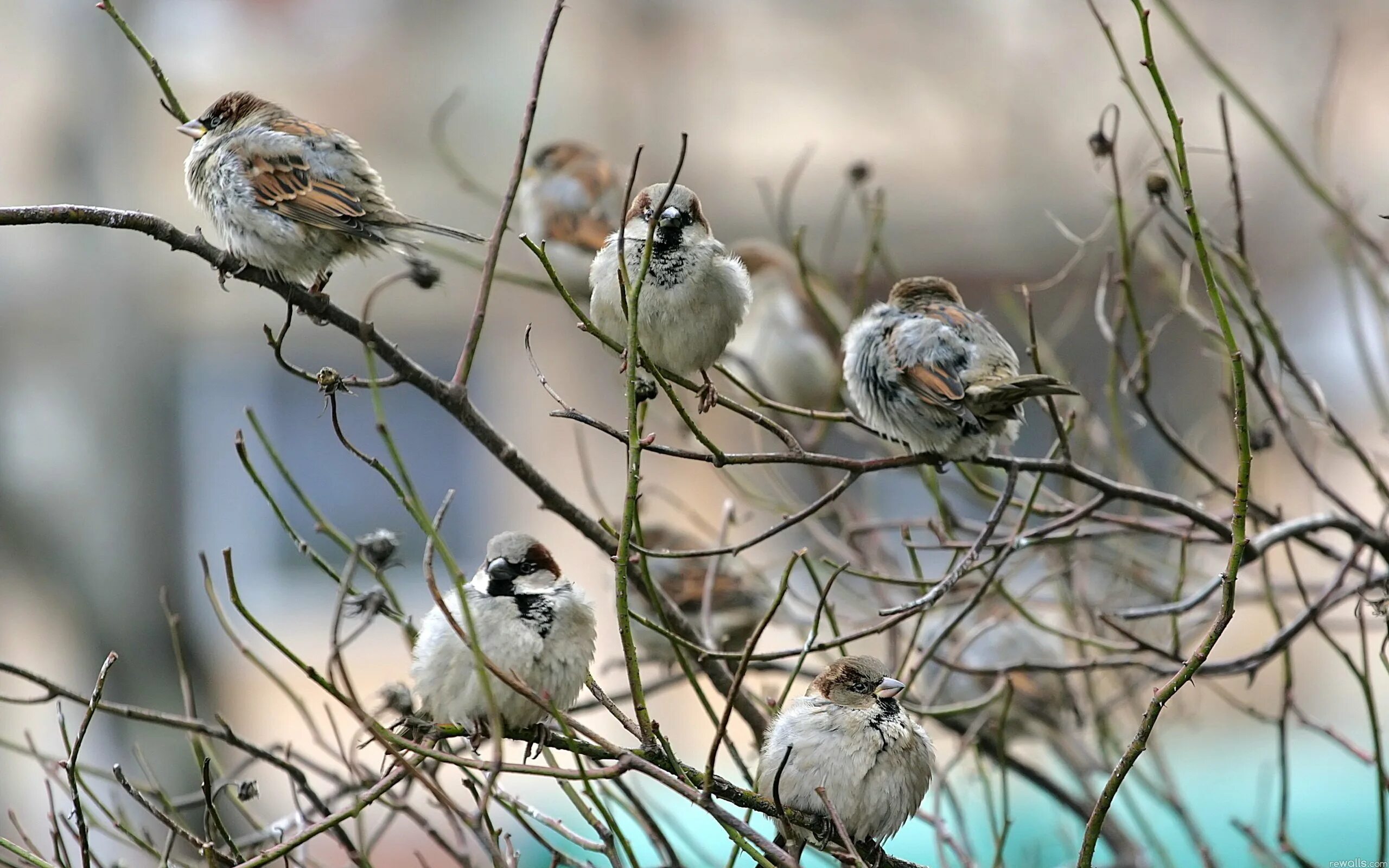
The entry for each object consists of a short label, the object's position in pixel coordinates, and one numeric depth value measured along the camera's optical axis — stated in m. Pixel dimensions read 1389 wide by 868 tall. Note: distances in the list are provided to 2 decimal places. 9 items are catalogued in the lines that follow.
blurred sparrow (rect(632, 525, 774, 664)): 8.37
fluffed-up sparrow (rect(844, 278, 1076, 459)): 5.18
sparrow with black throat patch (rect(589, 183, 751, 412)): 5.17
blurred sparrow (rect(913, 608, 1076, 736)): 7.37
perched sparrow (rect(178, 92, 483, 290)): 5.61
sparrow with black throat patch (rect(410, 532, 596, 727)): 4.71
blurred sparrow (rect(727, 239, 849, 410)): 10.06
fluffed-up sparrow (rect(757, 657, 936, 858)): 4.98
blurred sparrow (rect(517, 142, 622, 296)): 10.08
